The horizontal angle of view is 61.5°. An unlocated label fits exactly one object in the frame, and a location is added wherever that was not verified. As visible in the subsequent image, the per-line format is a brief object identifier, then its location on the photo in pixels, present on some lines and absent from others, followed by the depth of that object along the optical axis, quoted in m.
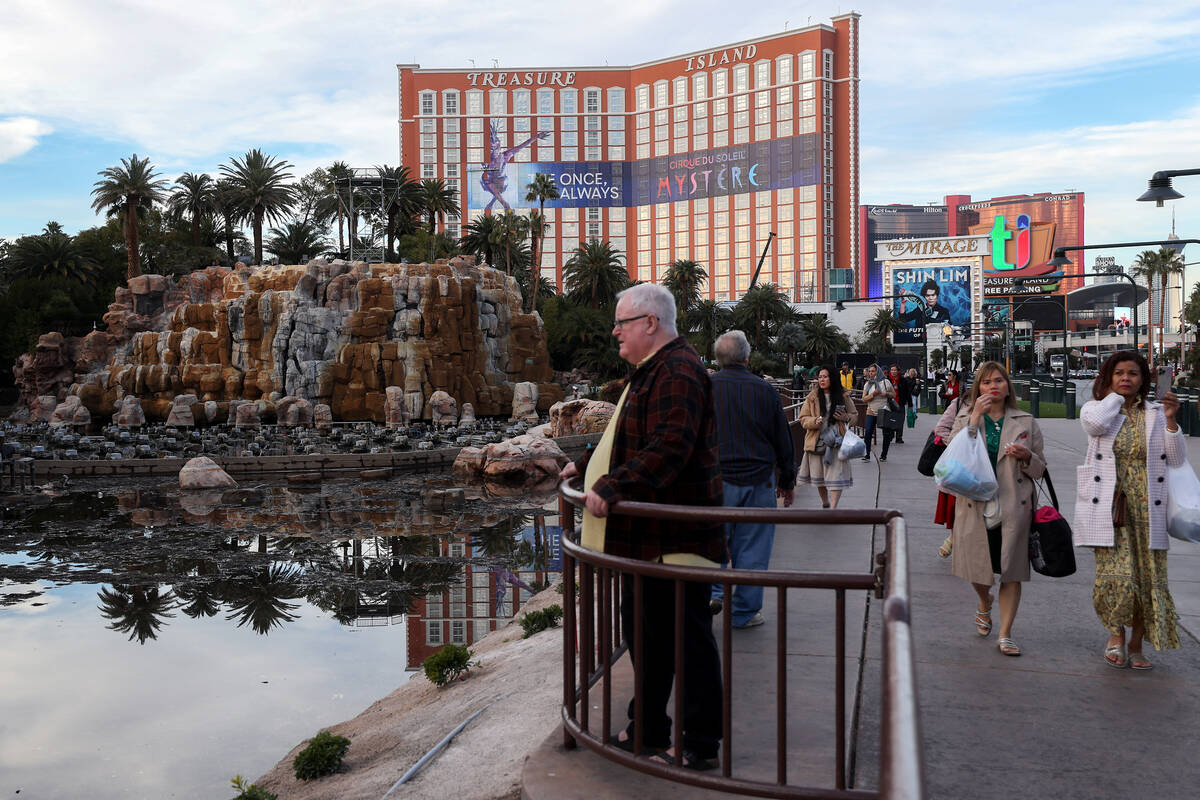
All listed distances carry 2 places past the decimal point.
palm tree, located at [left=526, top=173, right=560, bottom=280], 84.81
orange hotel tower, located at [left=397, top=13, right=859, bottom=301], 126.00
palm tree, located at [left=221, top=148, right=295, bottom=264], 66.44
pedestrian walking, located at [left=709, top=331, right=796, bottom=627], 6.21
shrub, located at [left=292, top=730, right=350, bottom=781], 7.25
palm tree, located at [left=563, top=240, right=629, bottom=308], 76.31
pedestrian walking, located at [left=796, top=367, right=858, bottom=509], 10.48
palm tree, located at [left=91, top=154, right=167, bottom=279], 62.22
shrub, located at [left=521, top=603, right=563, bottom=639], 10.54
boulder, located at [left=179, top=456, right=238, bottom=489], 26.81
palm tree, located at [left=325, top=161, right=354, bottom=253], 66.76
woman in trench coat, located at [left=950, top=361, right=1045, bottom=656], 5.65
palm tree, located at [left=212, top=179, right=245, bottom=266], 67.81
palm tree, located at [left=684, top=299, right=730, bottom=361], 76.31
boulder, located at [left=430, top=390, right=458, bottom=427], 46.16
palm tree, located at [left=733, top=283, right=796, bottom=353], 79.19
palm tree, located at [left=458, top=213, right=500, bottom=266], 77.56
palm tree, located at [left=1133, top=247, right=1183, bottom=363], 99.43
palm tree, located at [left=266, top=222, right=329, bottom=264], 72.69
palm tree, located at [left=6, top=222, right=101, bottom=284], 65.50
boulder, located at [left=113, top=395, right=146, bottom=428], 46.81
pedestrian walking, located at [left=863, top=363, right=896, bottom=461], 18.27
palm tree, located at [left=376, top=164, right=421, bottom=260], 67.12
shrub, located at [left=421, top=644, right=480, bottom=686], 9.20
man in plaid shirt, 3.60
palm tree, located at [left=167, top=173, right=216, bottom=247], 69.94
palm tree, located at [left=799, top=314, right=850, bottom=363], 85.94
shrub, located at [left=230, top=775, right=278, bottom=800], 6.36
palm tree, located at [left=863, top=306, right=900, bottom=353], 101.31
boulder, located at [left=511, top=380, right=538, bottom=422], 50.47
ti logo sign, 125.69
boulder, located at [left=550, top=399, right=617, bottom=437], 34.56
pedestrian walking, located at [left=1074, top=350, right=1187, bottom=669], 5.28
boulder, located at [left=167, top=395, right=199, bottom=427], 46.25
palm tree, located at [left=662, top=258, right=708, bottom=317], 83.62
